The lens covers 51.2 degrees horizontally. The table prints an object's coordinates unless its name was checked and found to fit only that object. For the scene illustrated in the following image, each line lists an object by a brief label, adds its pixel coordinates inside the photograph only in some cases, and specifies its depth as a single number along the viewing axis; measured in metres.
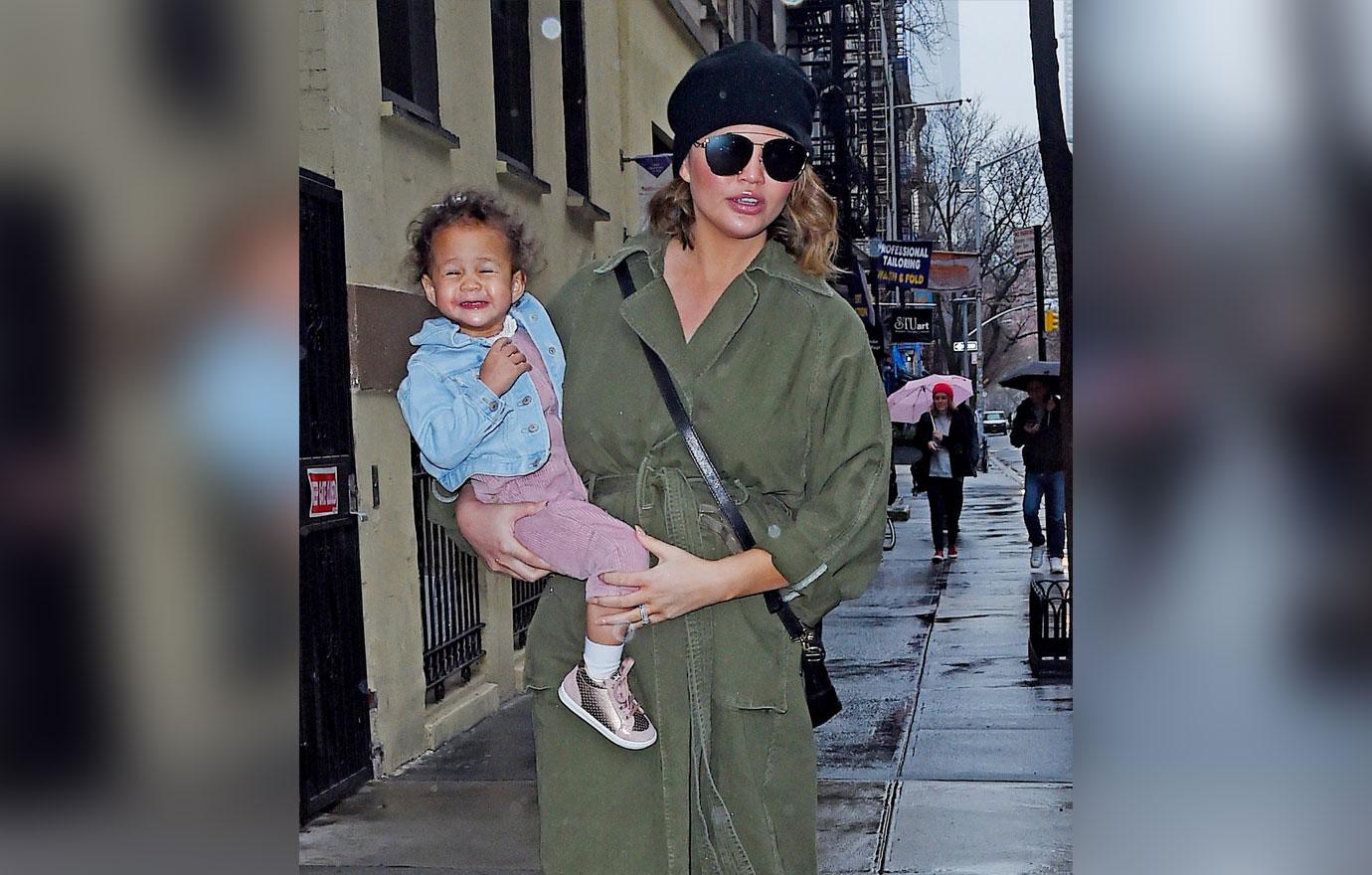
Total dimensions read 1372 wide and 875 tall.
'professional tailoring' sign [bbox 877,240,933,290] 28.64
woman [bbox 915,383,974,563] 15.88
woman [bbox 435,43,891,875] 2.65
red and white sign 6.44
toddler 2.62
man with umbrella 14.23
